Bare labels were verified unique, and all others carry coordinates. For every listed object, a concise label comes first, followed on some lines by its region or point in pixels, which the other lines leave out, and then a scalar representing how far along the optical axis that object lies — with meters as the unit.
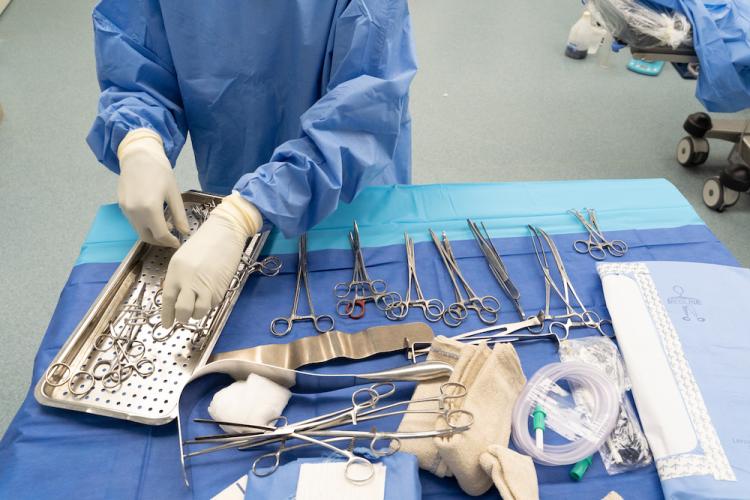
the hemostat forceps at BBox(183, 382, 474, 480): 0.89
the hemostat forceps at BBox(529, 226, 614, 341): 1.19
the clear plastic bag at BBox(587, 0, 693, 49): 2.36
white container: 3.67
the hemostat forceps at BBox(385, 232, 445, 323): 1.19
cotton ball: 0.94
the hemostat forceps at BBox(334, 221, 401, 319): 1.20
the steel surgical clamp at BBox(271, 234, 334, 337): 1.15
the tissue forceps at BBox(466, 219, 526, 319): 1.23
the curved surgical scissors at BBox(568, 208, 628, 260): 1.36
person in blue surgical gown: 1.10
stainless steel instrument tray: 0.98
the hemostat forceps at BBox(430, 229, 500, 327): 1.19
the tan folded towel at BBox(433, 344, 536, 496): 0.87
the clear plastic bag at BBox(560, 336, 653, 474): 0.96
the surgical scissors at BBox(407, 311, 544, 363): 1.14
